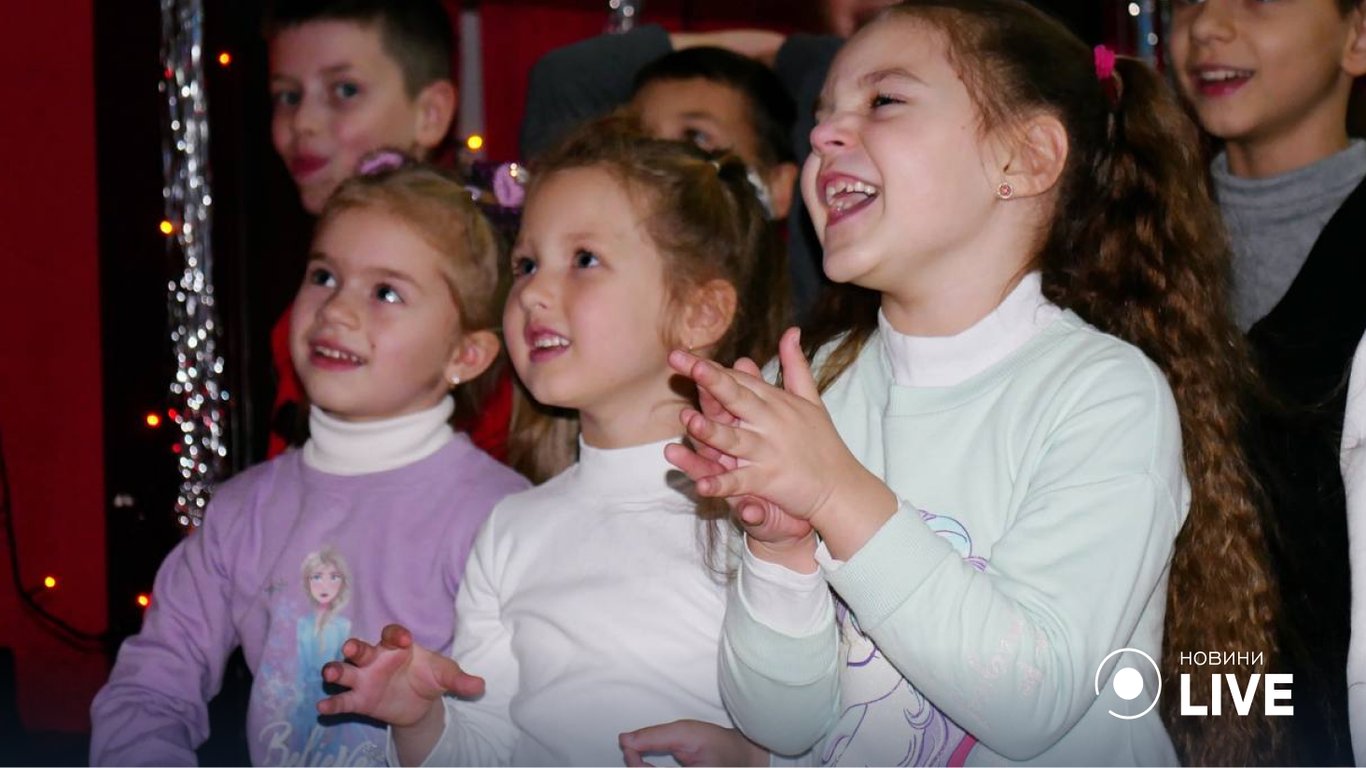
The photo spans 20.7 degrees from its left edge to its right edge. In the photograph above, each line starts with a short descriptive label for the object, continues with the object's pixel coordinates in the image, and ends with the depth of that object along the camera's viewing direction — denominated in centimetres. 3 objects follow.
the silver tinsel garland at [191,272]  311
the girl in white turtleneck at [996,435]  222
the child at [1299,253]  244
